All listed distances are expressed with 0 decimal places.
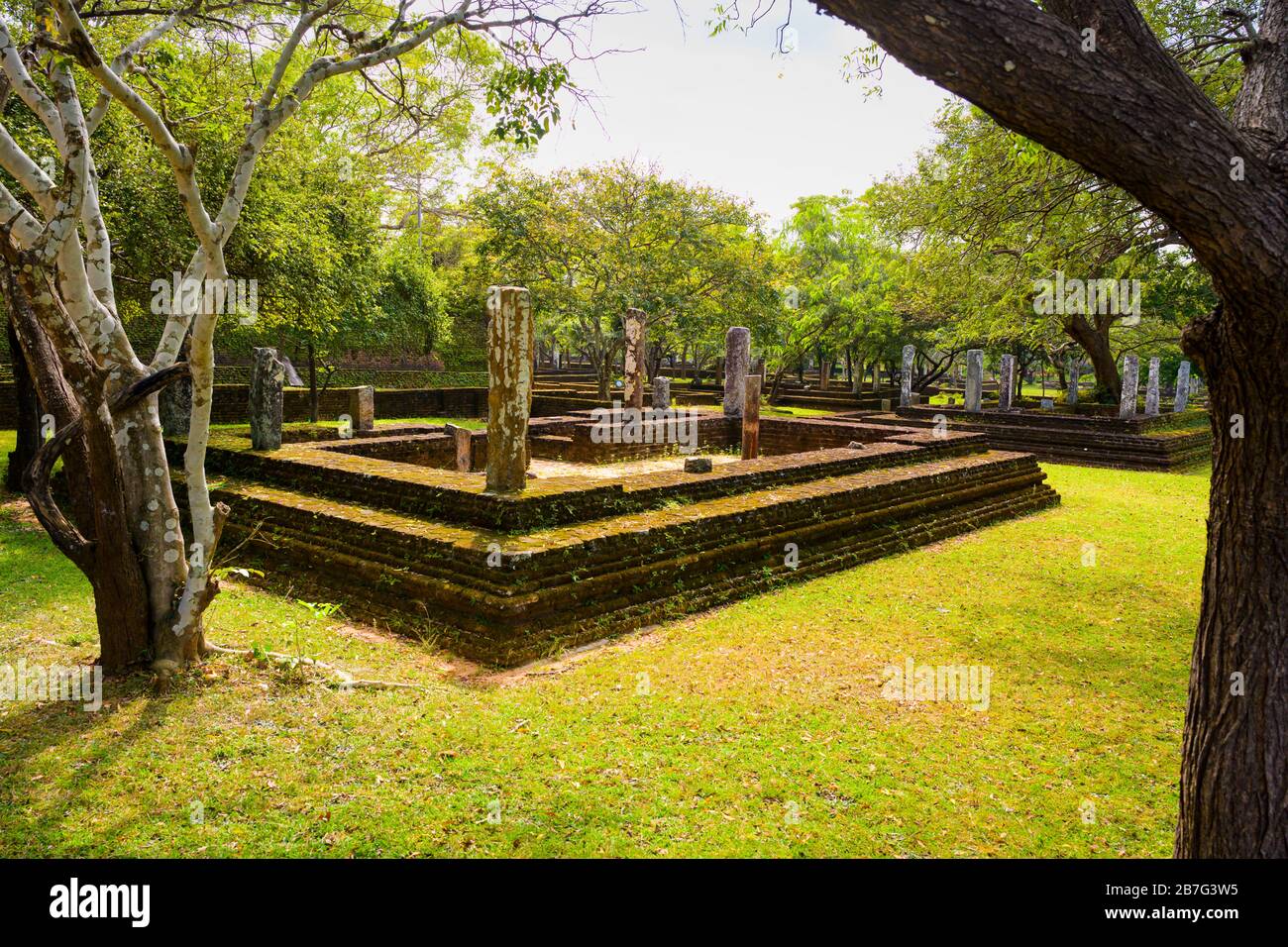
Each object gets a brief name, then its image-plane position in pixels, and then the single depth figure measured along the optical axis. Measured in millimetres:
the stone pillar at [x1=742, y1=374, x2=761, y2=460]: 14133
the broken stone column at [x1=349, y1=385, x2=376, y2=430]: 15461
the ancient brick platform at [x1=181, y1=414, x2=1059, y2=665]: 6344
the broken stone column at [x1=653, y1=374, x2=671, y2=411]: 19375
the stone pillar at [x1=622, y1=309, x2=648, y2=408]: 17531
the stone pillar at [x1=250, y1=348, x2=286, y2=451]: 9945
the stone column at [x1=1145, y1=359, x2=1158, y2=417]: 22922
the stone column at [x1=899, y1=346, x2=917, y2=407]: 25578
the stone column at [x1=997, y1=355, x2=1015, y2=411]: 24417
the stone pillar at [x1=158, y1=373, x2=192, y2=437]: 11039
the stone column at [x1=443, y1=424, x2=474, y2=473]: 11992
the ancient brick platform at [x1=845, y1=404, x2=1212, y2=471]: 17344
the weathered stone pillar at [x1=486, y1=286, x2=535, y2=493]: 7379
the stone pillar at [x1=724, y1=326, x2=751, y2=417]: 18391
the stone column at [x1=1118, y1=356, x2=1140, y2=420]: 20562
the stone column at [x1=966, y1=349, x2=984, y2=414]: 22500
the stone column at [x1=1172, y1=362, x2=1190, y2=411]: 24141
